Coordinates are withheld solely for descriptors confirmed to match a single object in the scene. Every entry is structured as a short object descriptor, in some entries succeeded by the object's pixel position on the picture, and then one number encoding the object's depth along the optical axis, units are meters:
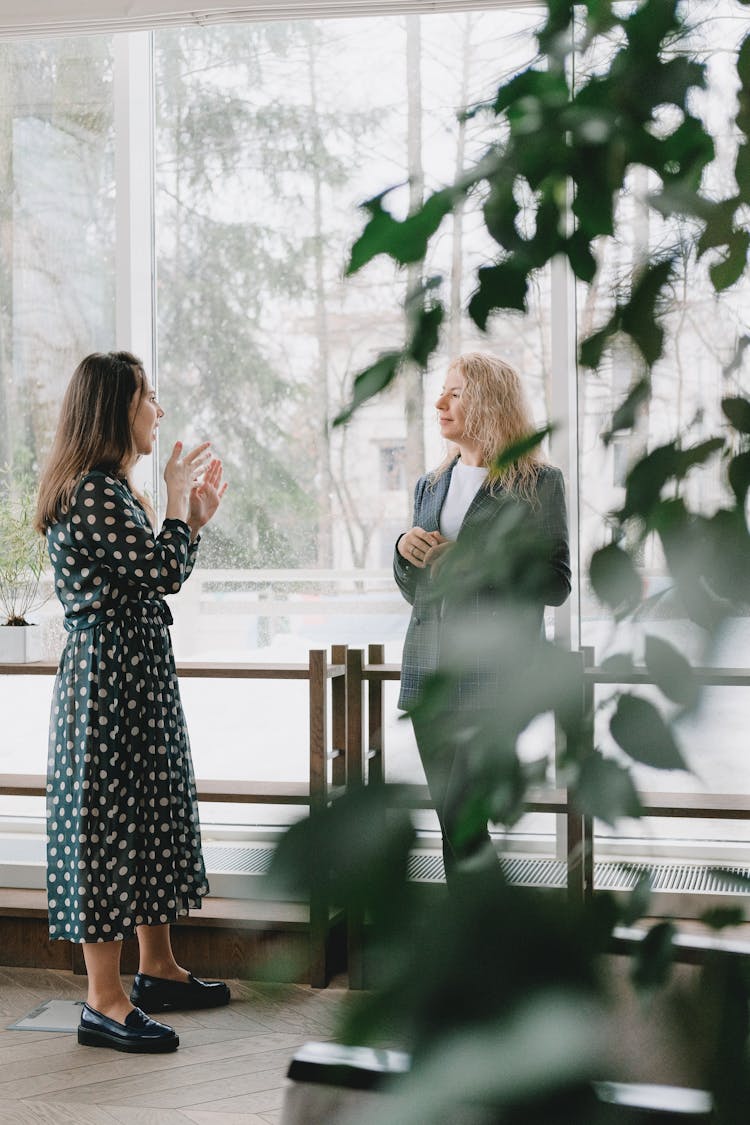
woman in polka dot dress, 2.74
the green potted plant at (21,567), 3.38
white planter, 3.31
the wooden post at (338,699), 3.13
